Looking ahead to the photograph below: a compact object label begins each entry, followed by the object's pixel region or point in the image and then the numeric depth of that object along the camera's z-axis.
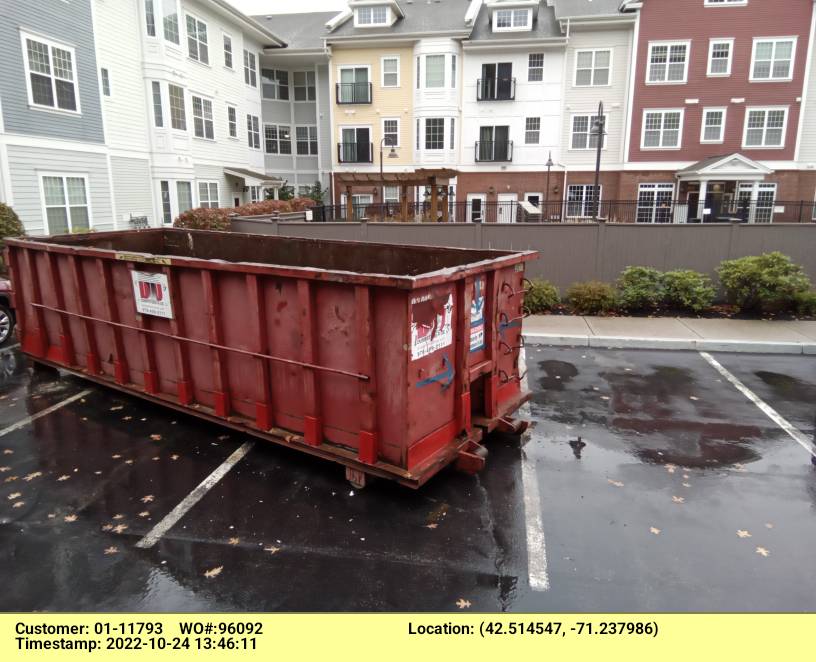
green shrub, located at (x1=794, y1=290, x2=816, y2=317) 11.62
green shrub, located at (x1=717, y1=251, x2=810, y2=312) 11.56
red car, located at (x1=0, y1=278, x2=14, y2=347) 10.19
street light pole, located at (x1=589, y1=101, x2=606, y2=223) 22.74
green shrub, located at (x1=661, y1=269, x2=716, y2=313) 12.02
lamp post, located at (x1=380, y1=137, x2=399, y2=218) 34.59
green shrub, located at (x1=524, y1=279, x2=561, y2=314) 12.18
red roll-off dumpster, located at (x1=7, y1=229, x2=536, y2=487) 4.79
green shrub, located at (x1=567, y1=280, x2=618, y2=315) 12.16
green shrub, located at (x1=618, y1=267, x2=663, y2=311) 12.13
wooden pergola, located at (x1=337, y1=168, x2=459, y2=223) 19.48
